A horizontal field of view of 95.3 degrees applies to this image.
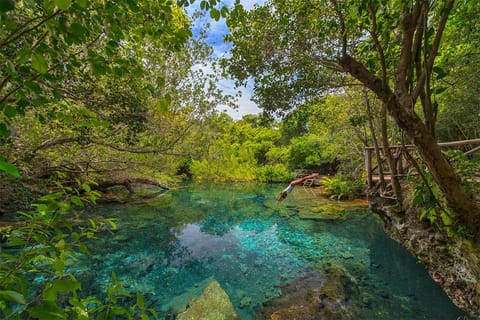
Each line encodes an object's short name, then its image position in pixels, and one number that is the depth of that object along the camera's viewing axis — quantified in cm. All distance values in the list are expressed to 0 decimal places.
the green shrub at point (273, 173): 2154
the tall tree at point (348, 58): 219
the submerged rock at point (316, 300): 362
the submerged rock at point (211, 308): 361
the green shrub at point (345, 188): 1221
